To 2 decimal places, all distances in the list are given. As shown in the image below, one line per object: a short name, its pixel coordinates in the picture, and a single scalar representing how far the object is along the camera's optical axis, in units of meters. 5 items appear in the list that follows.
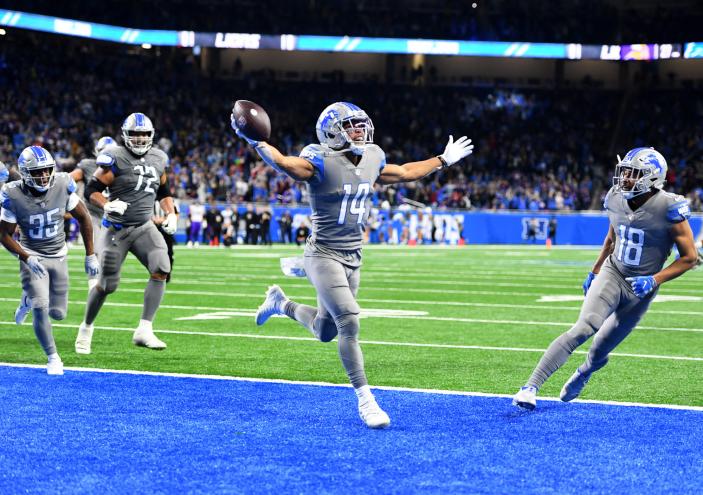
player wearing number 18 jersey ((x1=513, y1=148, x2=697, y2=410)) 12.70
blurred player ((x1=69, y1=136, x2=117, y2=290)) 21.67
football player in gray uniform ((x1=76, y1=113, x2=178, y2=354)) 17.98
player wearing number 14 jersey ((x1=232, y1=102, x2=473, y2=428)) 12.17
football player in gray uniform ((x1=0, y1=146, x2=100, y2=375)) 15.30
